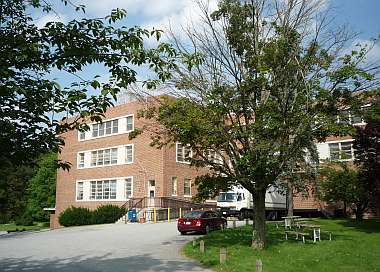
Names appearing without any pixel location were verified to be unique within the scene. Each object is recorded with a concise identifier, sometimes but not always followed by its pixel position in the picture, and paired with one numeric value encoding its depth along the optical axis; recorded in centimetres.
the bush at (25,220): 5924
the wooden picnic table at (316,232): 1858
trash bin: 3825
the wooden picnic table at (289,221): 2356
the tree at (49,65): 689
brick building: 4119
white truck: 3471
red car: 2526
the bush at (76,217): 3931
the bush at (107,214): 3909
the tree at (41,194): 6131
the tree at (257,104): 1553
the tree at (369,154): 2238
